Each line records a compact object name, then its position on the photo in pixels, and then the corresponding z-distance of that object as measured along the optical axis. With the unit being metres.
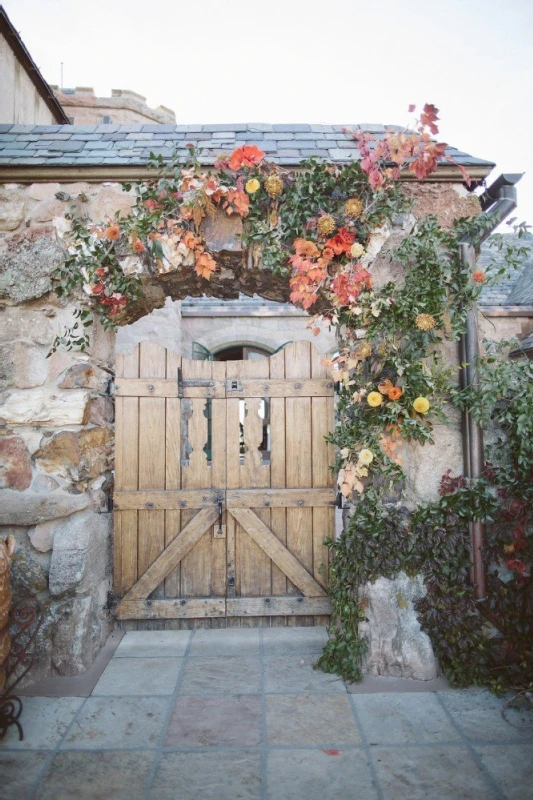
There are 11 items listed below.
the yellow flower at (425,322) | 2.74
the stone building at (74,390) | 2.78
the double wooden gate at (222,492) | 3.46
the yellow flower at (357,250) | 2.83
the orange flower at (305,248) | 2.82
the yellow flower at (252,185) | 2.82
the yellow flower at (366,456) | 2.73
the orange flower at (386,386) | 2.78
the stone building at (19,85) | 4.79
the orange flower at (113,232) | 2.90
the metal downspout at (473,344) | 2.85
